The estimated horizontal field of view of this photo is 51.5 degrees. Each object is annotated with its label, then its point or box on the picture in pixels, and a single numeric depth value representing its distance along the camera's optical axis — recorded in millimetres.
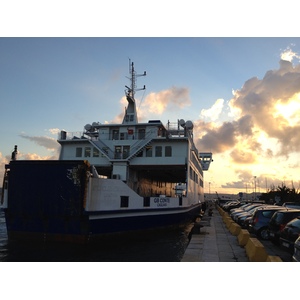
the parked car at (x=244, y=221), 17719
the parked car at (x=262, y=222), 14017
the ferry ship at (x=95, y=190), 15422
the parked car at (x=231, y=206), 43531
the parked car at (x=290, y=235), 8556
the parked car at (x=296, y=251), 6864
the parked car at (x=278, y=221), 11102
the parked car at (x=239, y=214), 21962
